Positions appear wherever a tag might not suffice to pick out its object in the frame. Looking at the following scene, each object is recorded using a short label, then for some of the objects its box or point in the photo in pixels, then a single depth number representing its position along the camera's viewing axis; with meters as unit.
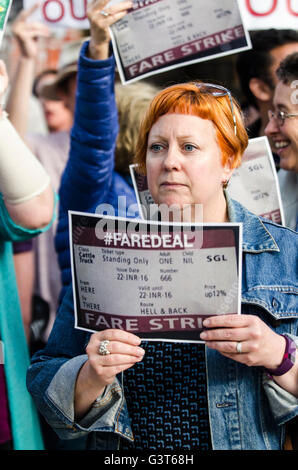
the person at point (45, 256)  2.84
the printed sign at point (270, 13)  1.93
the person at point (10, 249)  1.54
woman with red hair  1.43
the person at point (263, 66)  2.03
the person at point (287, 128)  1.73
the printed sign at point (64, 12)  2.05
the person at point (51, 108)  3.48
